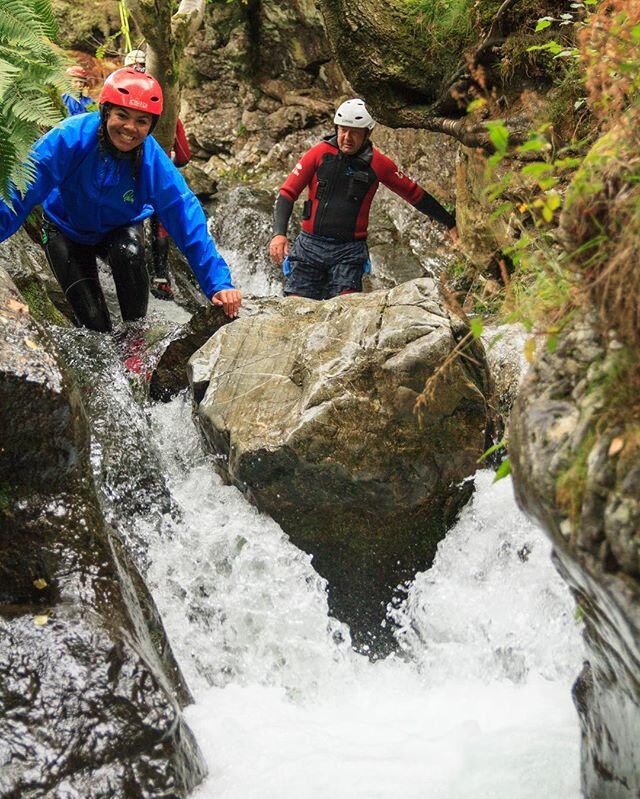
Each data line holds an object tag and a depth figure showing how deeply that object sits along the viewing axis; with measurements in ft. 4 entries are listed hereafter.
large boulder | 15.38
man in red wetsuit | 22.81
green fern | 13.65
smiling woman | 16.31
